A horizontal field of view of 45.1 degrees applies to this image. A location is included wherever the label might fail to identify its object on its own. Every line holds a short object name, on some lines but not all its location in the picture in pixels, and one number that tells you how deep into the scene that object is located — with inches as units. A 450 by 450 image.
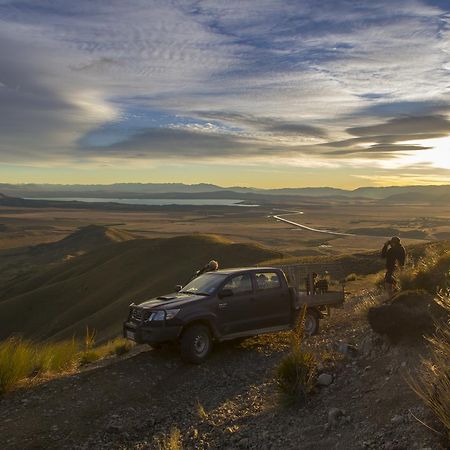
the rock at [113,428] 314.7
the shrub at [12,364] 364.8
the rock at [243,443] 290.8
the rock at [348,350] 367.8
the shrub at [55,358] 416.8
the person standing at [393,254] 584.4
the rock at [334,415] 282.5
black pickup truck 411.8
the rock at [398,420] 255.7
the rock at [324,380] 334.6
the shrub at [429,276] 452.1
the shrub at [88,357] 462.6
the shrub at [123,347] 490.9
